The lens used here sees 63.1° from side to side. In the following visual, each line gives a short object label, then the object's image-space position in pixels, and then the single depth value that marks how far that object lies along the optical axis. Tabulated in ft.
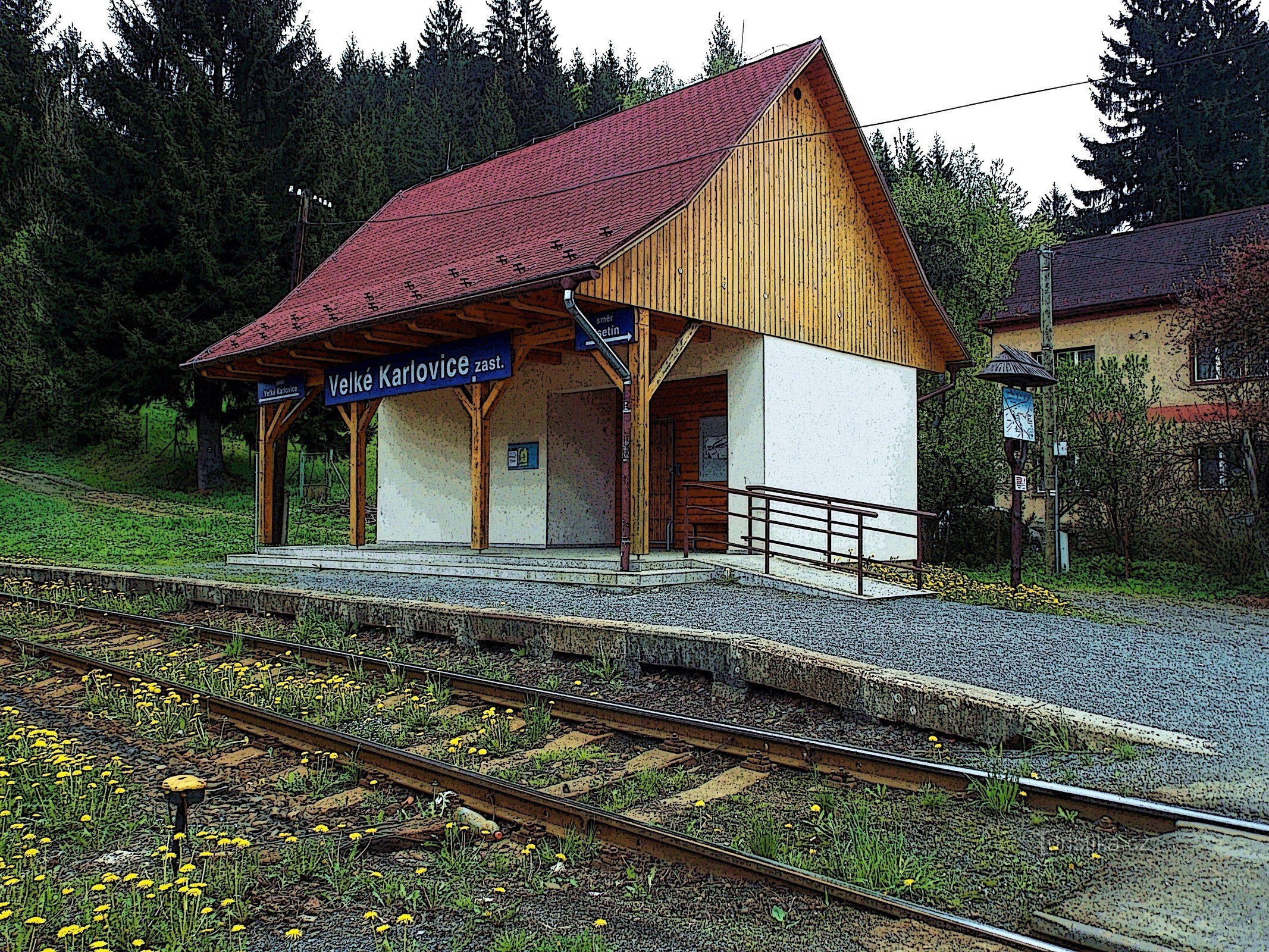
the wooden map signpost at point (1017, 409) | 43.32
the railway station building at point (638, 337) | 44.37
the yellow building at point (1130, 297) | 85.15
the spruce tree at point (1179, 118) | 133.18
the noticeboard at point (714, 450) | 52.80
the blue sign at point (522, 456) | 58.44
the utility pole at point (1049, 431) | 61.21
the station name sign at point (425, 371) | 47.39
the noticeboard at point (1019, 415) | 43.27
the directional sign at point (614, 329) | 42.37
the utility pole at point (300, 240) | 73.82
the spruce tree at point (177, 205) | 88.53
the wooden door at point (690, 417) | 52.85
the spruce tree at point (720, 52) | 159.94
